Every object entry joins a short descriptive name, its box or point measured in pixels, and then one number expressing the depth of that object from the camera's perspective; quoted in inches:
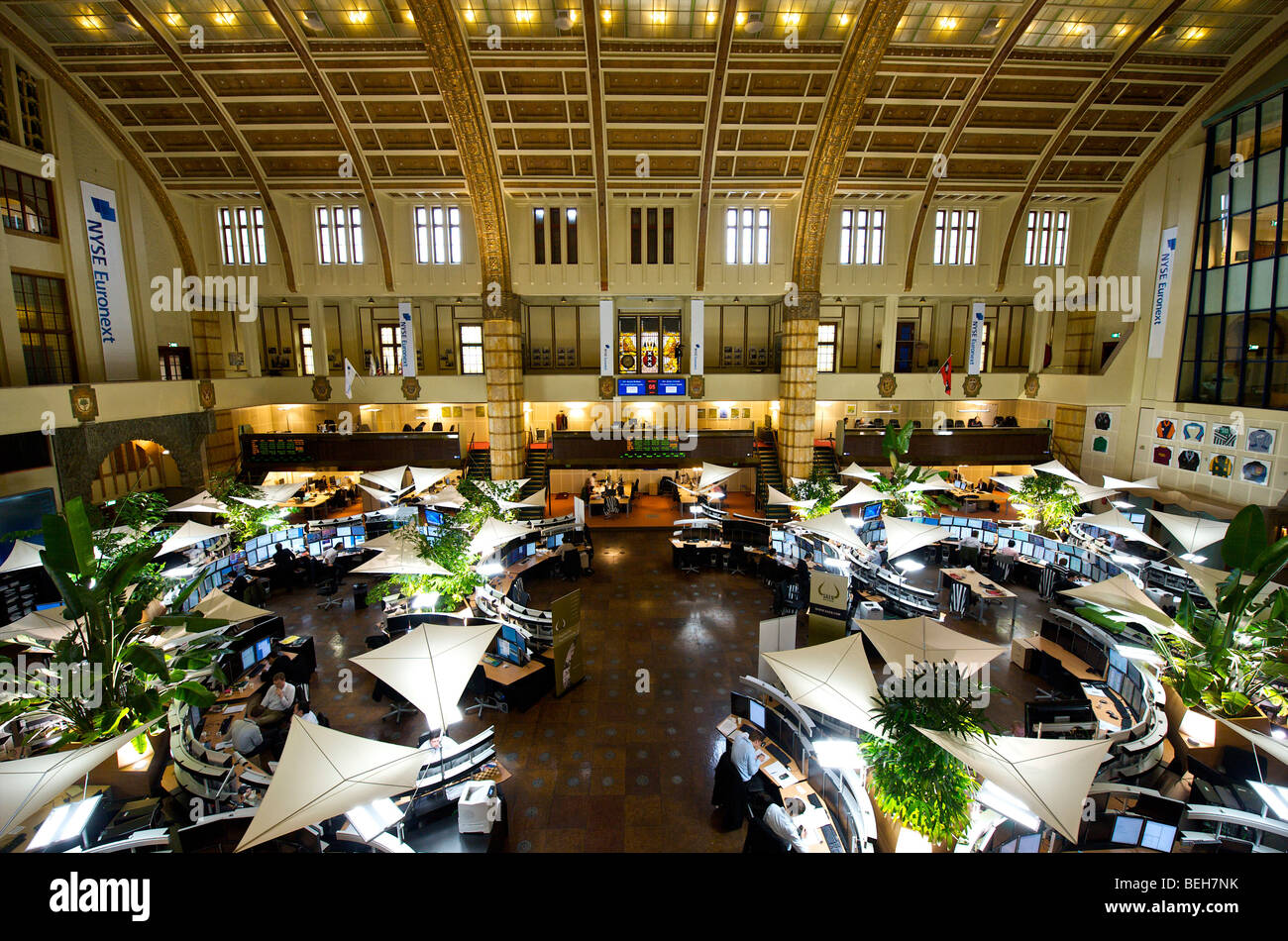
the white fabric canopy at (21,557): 579.8
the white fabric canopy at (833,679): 336.2
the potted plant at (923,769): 271.4
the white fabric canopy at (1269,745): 303.1
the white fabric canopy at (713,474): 921.5
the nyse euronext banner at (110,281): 875.4
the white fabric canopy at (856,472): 903.2
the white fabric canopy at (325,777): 261.4
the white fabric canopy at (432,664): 376.8
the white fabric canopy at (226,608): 437.7
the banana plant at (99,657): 327.9
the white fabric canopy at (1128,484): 789.2
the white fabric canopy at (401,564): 522.9
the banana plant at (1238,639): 376.8
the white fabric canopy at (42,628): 405.7
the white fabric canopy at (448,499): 817.5
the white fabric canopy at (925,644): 397.4
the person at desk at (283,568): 714.8
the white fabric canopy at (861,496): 774.5
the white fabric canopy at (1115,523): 641.6
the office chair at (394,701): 474.3
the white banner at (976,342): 1103.6
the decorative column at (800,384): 1090.1
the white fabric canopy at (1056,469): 886.2
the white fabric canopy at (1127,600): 402.0
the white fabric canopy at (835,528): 640.4
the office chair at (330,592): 681.6
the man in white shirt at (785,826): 300.4
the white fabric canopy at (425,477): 951.0
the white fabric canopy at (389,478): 905.5
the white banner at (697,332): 1092.5
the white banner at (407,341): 1099.9
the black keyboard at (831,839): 303.9
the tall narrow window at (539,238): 1099.3
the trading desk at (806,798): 307.1
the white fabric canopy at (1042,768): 257.0
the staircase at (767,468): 1115.9
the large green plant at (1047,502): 733.9
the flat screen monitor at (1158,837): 294.7
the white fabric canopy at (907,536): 622.5
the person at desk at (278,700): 445.8
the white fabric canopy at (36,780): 262.4
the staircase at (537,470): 1092.2
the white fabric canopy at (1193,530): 616.7
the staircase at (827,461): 1123.9
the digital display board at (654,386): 1136.2
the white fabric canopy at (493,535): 595.8
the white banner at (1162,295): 920.3
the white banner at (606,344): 1101.1
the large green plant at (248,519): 732.0
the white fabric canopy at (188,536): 616.0
